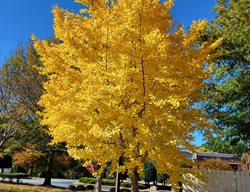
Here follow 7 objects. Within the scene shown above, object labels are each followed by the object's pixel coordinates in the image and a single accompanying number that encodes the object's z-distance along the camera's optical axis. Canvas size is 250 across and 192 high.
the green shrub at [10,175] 29.74
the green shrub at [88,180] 29.55
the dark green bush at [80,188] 20.42
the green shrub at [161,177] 23.38
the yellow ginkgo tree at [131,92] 6.34
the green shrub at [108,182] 29.43
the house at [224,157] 35.78
